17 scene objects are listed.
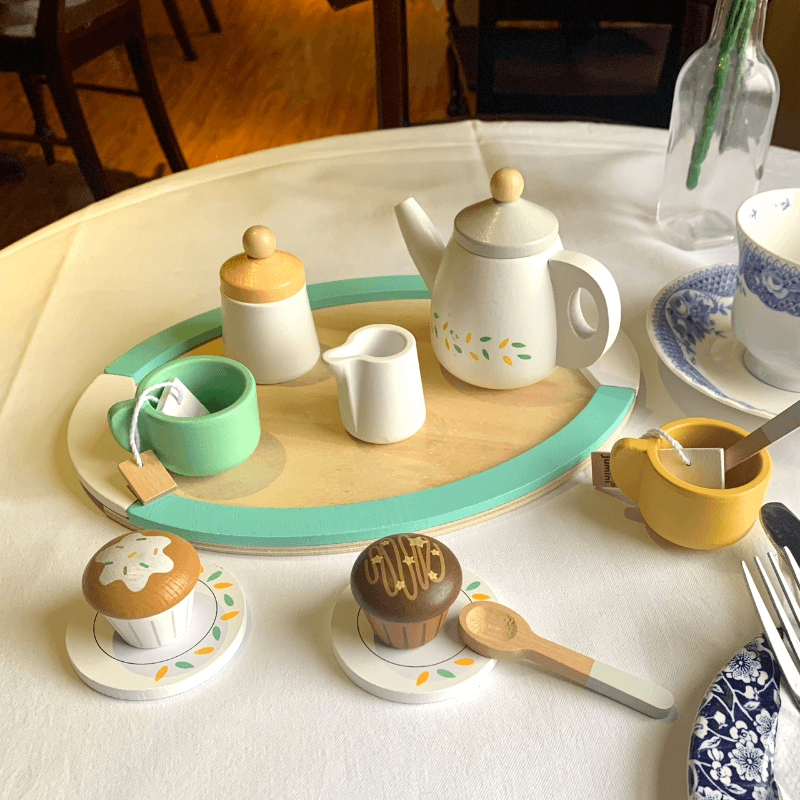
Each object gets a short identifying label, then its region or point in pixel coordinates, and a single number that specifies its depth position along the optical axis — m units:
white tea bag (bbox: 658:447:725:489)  0.58
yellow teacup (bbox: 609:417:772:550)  0.56
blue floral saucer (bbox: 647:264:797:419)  0.72
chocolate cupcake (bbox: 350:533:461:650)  0.48
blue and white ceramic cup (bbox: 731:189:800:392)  0.67
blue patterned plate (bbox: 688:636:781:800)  0.45
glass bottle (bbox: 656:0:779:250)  0.87
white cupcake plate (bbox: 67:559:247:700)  0.51
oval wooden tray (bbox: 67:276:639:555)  0.61
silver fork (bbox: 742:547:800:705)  0.50
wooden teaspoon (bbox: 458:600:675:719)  0.50
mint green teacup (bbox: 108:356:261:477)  0.61
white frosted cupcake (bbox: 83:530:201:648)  0.49
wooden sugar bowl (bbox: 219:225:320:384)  0.69
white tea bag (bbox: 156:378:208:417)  0.64
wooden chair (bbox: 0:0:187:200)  1.86
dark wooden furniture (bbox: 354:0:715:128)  1.34
